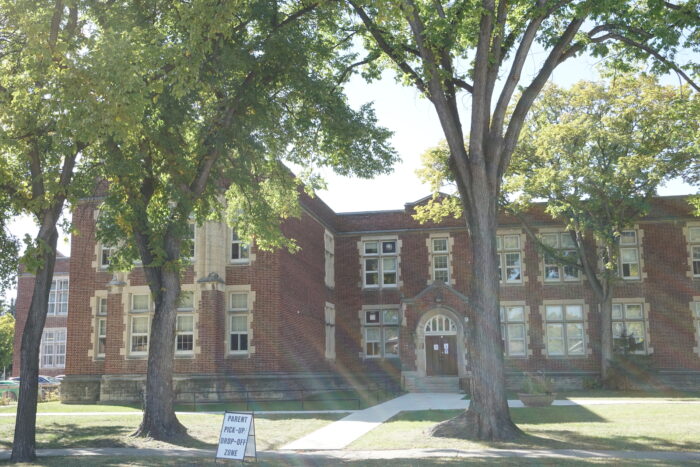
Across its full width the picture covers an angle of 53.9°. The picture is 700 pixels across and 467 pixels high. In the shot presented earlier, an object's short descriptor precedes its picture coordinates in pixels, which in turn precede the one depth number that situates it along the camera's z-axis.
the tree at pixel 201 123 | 13.30
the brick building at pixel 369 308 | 25.86
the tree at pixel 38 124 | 11.45
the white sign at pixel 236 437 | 10.39
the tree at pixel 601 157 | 26.05
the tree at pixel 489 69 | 13.82
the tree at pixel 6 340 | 55.09
